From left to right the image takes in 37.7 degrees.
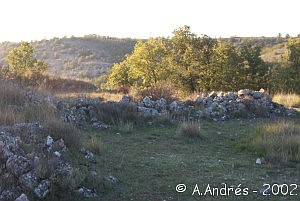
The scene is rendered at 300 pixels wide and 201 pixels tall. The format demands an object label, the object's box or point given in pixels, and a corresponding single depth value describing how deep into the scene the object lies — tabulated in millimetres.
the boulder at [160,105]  13114
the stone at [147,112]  11898
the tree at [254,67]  25766
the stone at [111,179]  6185
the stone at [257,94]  14720
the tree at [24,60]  23906
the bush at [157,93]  15633
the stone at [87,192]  5723
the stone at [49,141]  6656
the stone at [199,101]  14328
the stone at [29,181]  5477
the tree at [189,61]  22797
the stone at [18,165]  5617
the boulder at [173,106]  13195
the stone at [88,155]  7220
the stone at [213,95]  15352
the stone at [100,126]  10672
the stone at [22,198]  5098
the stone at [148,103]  13177
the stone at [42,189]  5457
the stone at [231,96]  14540
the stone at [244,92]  14832
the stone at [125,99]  12898
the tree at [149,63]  22641
